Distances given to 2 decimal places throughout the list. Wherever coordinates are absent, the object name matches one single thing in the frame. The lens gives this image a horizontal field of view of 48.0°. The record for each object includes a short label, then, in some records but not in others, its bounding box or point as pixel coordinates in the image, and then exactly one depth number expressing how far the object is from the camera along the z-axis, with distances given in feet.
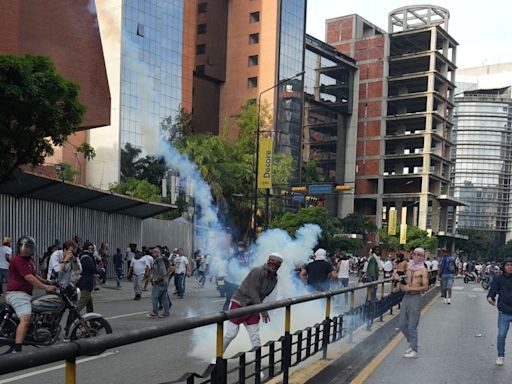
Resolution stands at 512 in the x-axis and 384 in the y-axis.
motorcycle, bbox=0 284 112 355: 25.59
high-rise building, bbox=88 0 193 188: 144.56
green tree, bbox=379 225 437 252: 229.66
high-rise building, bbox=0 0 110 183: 63.41
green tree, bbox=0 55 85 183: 41.01
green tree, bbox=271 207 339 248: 120.54
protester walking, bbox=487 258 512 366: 27.71
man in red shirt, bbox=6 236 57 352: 24.17
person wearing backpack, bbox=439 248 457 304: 63.82
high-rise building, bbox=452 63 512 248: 399.85
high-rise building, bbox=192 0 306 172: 221.25
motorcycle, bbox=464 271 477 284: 132.09
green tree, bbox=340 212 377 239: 239.30
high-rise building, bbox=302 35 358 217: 273.54
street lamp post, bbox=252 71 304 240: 87.01
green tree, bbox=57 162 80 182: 139.76
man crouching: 22.90
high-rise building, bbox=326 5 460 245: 266.77
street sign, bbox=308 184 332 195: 100.63
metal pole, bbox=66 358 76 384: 8.38
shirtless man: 28.50
